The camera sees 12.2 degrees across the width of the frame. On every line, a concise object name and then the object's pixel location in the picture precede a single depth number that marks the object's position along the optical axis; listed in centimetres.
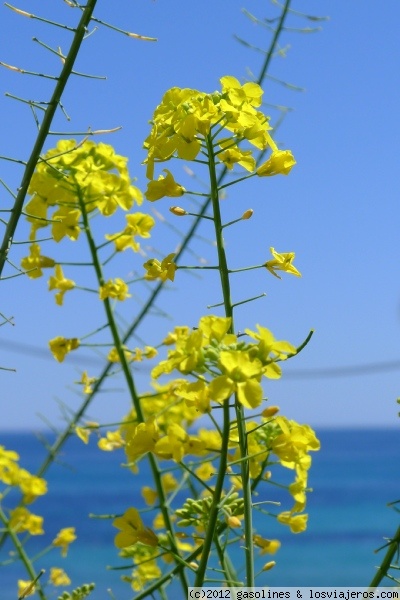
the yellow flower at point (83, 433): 92
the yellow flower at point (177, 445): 70
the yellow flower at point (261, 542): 77
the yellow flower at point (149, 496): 94
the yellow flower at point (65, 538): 109
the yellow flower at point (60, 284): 92
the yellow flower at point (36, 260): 92
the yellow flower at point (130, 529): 72
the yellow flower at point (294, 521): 78
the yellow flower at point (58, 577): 114
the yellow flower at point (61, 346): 90
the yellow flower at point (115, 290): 88
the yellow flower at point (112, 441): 94
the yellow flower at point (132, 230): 91
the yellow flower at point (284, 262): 73
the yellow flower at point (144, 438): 70
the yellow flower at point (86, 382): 94
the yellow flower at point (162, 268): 73
